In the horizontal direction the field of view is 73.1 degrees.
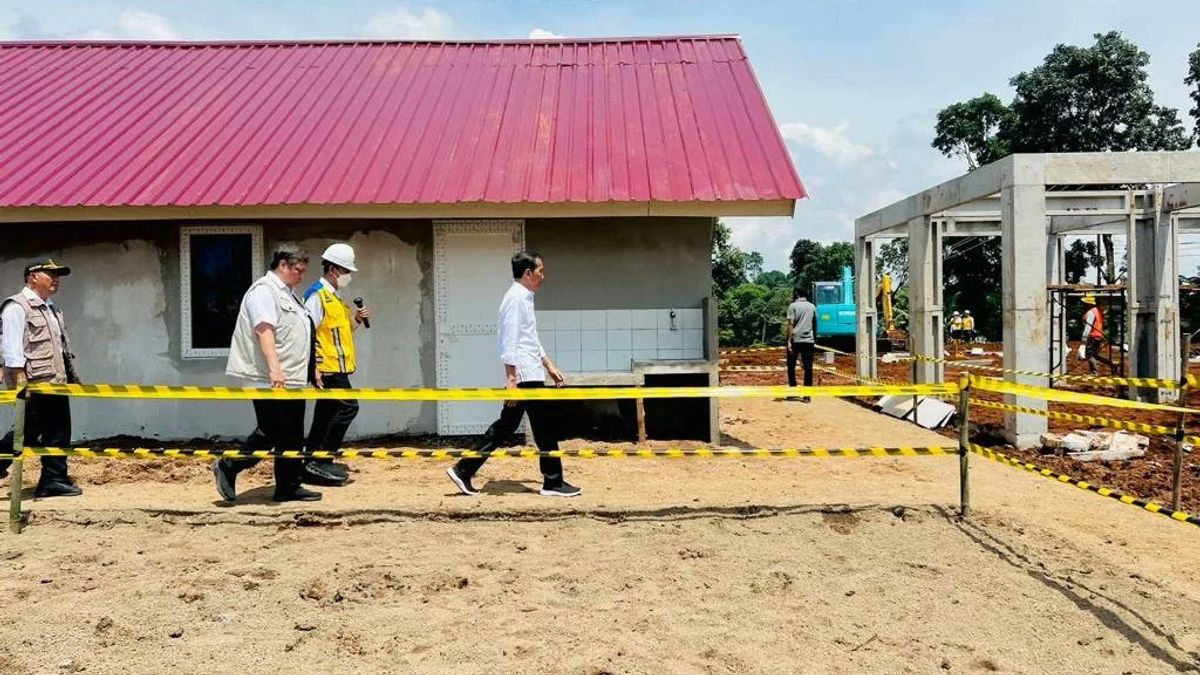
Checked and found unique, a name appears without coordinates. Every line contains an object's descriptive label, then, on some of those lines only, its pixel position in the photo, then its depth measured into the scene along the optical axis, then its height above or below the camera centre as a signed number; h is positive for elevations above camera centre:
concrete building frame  8.80 +1.30
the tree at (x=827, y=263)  49.12 +3.68
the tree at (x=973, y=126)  35.25 +8.72
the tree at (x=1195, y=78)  28.30 +8.54
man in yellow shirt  5.88 -0.12
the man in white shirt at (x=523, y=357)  5.66 -0.22
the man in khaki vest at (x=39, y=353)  5.48 -0.15
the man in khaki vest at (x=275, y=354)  5.24 -0.17
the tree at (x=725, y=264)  43.87 +3.38
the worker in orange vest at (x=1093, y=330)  14.99 -0.19
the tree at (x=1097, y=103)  31.16 +8.57
